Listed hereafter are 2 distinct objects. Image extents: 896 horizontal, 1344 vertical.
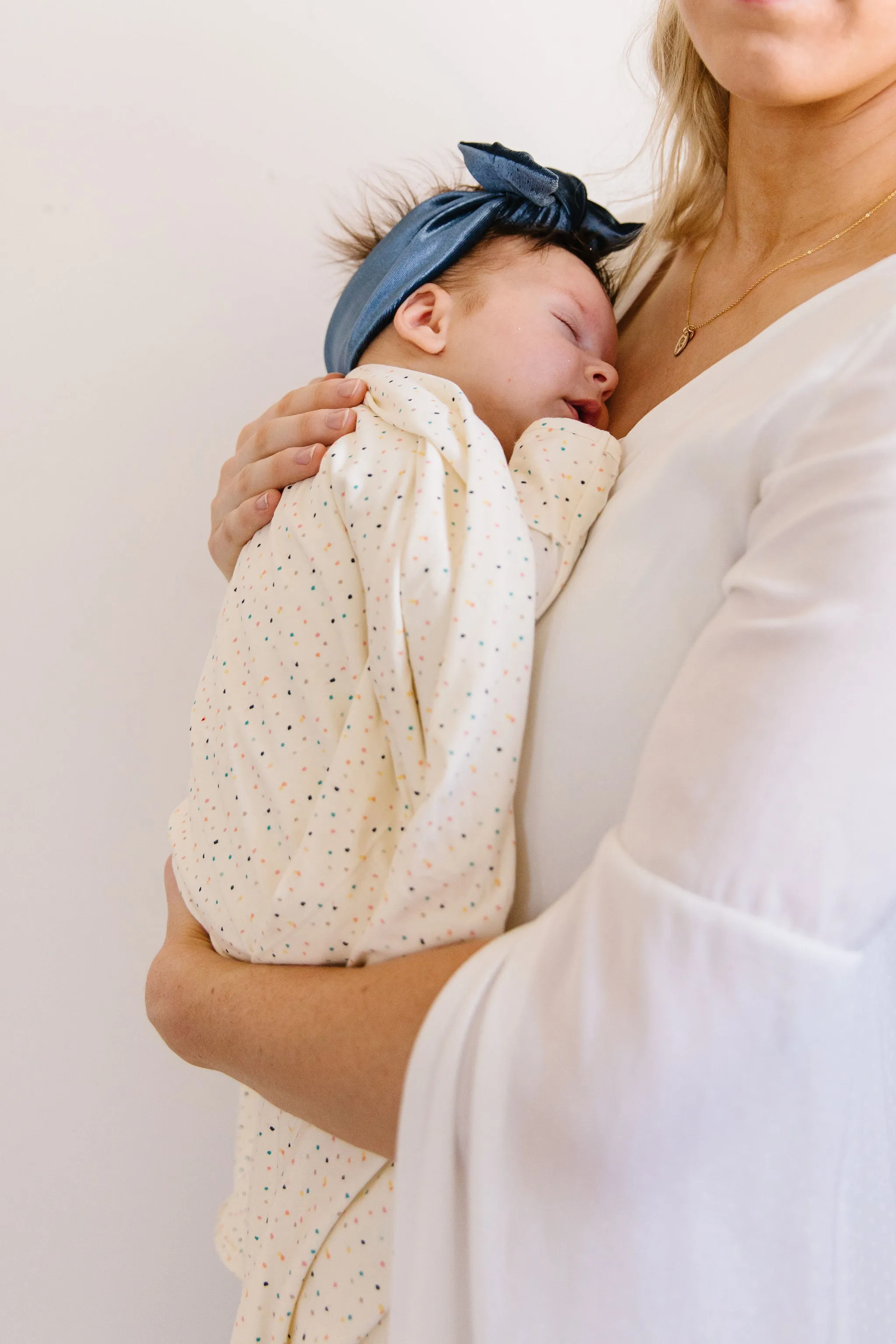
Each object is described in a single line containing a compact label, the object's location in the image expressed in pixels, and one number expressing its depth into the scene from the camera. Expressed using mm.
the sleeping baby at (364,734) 723
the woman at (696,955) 563
